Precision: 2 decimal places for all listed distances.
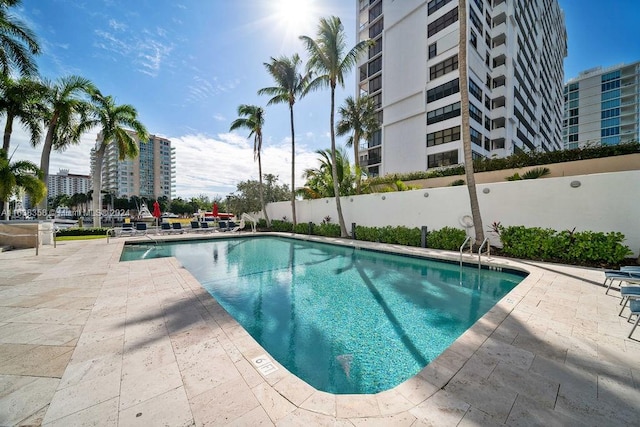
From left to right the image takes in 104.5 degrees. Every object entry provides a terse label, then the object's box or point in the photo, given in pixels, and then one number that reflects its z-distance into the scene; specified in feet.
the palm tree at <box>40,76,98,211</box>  46.24
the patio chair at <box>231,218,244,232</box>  64.46
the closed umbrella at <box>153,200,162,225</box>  59.50
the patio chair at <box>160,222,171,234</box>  58.39
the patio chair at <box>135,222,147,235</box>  55.28
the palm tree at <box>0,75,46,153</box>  43.09
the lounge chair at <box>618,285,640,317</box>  11.68
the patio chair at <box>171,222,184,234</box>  59.11
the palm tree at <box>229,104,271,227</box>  69.77
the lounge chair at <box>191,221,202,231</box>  62.07
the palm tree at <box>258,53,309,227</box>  56.29
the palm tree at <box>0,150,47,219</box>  35.81
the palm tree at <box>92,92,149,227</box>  54.29
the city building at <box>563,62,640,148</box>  158.51
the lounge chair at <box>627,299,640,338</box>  9.99
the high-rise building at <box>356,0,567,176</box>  77.77
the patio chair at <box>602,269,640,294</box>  14.34
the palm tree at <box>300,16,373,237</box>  45.37
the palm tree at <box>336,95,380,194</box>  62.75
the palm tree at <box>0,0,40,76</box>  37.35
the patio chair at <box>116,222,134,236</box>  54.13
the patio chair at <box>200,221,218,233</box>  63.26
